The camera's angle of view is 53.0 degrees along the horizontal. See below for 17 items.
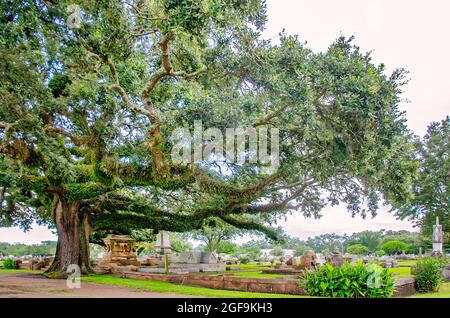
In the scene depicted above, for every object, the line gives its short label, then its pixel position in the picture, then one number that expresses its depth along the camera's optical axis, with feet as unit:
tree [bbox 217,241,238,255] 131.13
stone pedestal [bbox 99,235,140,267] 71.67
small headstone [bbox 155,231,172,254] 75.15
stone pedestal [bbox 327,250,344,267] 56.12
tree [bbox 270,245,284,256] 134.07
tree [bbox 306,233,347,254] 125.29
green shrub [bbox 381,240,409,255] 125.54
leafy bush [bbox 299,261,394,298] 31.48
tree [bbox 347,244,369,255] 129.02
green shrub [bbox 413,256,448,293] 40.65
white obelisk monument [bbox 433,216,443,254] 75.56
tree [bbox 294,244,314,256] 119.97
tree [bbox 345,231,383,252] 144.66
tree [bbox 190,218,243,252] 77.61
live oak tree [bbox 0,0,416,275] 31.50
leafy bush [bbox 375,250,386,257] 120.80
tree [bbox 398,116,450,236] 109.29
